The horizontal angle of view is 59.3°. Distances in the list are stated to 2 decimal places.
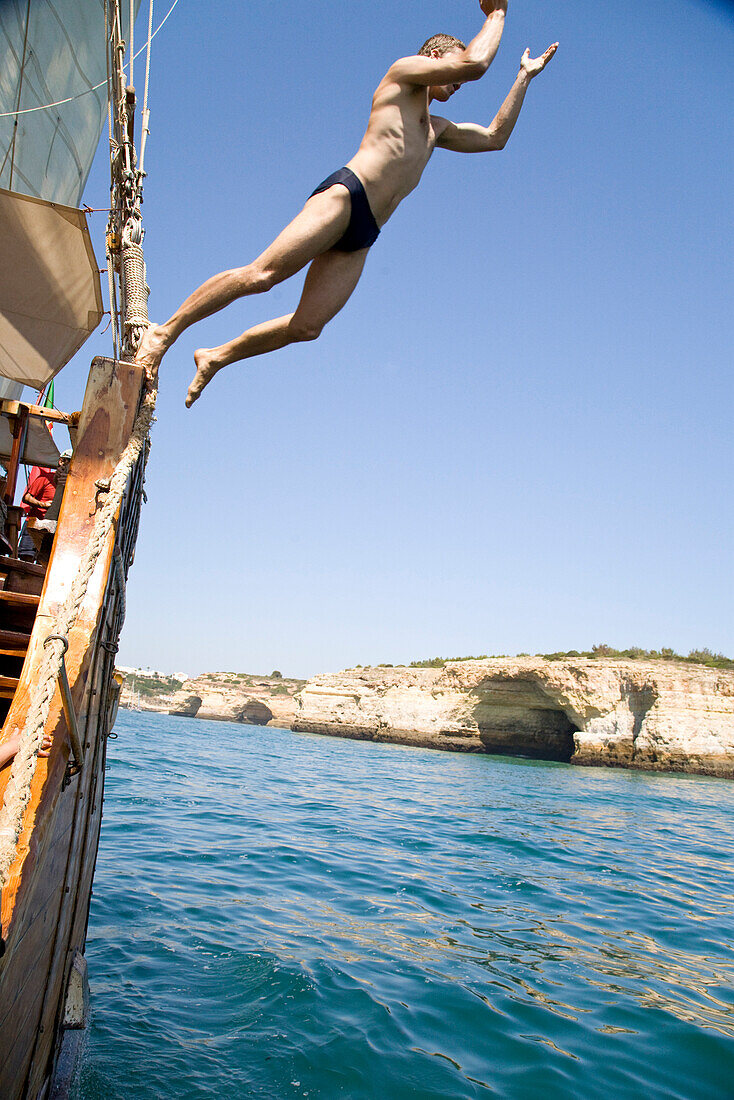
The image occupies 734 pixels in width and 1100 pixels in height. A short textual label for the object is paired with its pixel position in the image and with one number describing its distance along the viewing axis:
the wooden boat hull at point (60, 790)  1.59
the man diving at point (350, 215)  2.53
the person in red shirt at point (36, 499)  6.16
